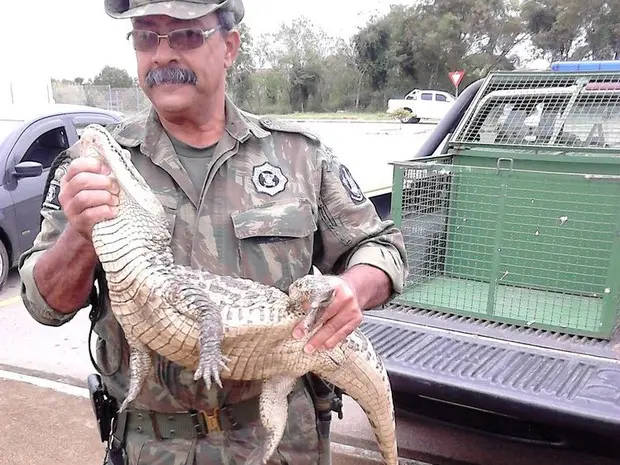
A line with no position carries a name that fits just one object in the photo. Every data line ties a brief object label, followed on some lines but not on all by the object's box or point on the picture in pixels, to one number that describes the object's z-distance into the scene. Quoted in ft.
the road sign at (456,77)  52.70
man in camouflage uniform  6.20
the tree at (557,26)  125.59
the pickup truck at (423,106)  102.01
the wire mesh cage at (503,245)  13.26
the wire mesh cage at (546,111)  15.60
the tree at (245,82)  119.34
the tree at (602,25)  122.42
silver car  22.47
